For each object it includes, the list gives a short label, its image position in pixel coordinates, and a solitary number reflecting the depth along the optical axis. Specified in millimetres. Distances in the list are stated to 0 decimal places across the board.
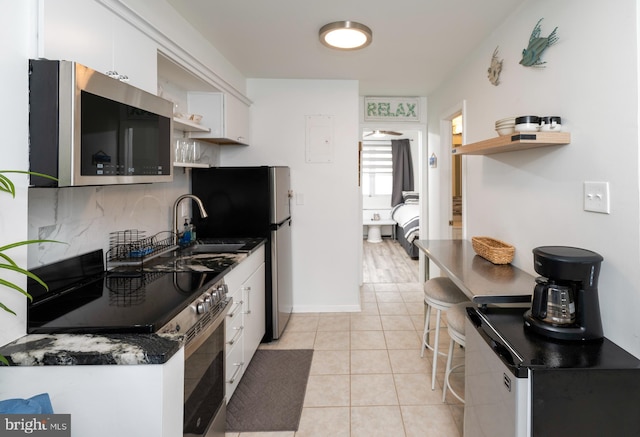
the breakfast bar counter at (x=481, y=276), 1596
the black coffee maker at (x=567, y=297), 1277
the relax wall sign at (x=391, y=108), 4285
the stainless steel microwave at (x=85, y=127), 1115
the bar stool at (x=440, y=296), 2268
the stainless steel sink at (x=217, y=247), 2678
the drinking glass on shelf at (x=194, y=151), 2674
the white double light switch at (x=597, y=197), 1401
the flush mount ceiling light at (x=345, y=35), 2342
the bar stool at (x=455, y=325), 1896
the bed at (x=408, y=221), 6017
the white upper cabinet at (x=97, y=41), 1168
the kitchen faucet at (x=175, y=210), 2373
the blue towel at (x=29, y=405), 841
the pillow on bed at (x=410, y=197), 7375
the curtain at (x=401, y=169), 7906
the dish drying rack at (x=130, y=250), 1907
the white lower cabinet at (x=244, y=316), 2080
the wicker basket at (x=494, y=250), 2129
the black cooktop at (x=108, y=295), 1172
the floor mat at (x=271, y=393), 2032
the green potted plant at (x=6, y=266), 760
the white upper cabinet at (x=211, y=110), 2877
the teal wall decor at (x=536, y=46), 1792
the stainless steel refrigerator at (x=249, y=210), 2930
